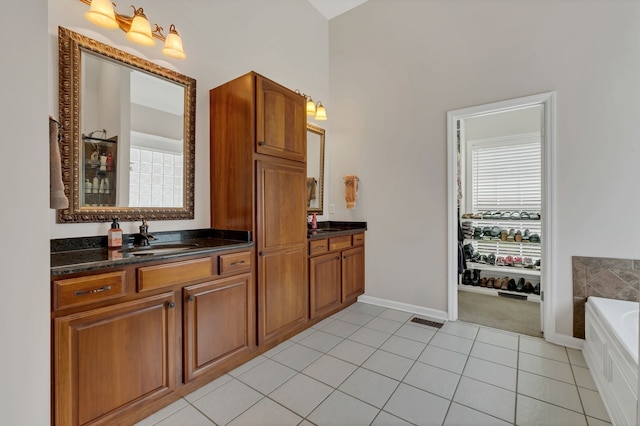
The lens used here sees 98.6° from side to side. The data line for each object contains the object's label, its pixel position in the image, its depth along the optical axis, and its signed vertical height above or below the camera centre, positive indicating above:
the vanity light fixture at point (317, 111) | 3.33 +1.24
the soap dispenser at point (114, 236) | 1.81 -0.16
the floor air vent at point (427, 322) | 2.89 -1.18
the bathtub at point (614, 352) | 1.40 -0.85
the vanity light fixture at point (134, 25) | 1.63 +1.21
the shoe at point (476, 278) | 4.03 -0.98
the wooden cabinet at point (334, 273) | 2.85 -0.69
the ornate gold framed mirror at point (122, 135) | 1.71 +0.56
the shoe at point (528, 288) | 3.64 -1.00
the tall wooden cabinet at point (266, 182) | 2.20 +0.26
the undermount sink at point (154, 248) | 1.71 -0.25
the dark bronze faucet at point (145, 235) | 1.96 -0.16
